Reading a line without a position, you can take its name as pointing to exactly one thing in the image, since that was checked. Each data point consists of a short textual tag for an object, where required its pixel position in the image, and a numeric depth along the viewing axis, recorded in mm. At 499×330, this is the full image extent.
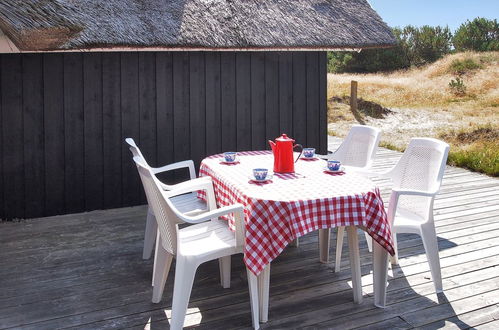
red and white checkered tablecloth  3051
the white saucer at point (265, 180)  3533
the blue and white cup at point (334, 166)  3814
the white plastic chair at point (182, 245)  3057
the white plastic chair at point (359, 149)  4719
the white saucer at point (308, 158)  4344
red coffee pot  3850
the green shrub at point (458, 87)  18953
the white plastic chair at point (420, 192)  3656
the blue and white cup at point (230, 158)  4215
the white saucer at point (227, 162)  4199
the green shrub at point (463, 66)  21891
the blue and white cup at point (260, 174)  3527
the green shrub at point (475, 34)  27672
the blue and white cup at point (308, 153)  4363
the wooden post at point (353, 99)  15957
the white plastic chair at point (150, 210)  4105
